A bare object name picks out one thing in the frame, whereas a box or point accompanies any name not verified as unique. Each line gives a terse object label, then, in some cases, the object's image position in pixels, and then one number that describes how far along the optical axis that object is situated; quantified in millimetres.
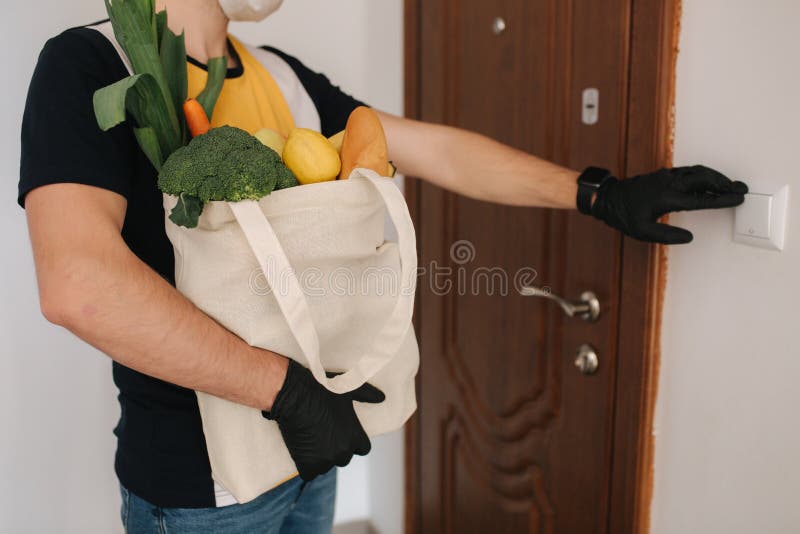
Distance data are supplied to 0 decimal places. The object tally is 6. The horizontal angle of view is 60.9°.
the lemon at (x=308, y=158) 799
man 774
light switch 918
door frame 1068
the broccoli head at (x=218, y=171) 723
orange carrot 863
